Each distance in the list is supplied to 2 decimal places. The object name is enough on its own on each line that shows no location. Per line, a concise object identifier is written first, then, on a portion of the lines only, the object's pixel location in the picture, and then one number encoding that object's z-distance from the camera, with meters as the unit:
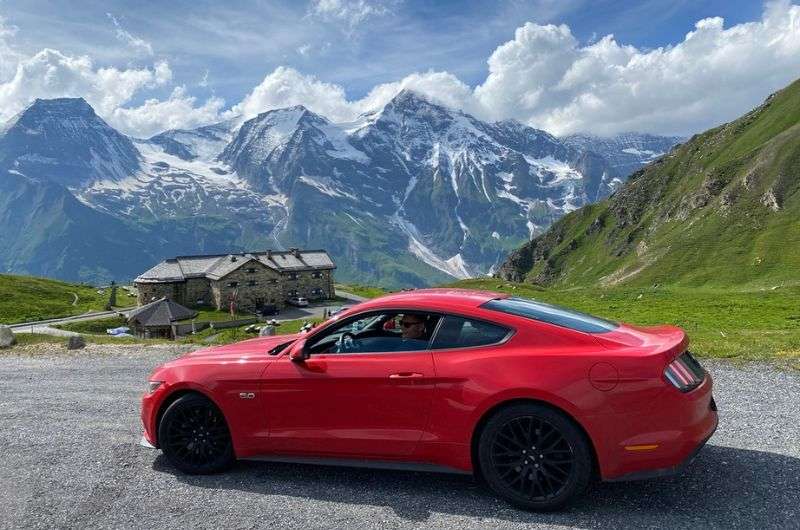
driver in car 7.64
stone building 88.69
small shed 65.12
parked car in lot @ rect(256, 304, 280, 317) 90.00
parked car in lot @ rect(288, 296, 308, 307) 98.12
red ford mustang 6.49
